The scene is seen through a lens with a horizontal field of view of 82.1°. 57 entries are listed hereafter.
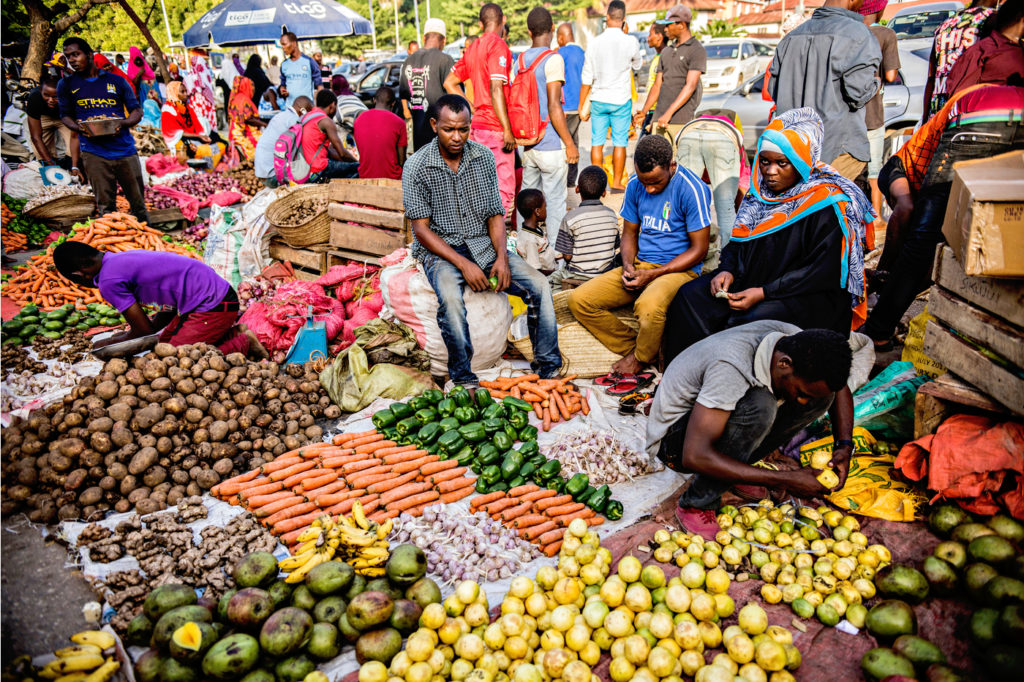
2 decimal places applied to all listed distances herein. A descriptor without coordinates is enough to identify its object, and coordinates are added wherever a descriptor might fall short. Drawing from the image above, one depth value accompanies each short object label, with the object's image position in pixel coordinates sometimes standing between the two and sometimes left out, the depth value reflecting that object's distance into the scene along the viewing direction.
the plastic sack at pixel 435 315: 4.53
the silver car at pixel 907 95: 8.20
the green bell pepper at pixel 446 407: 3.90
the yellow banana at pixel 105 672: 2.06
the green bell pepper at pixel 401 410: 3.93
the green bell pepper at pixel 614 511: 3.11
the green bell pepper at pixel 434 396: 4.02
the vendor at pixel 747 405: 2.57
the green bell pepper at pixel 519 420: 3.84
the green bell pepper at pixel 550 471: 3.35
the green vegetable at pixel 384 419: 3.90
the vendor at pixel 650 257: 4.30
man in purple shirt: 4.11
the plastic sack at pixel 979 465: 2.66
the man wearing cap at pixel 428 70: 6.95
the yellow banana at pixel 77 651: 2.12
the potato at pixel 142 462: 3.27
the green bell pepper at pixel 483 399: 4.00
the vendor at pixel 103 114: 7.06
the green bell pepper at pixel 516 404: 3.93
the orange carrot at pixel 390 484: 3.31
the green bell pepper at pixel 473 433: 3.67
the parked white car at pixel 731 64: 14.13
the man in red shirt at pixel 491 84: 5.91
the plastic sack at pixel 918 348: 3.53
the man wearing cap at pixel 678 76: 7.02
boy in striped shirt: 4.91
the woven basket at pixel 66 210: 7.95
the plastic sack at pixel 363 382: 4.30
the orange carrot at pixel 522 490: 3.29
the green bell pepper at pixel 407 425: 3.80
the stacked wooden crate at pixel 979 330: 2.63
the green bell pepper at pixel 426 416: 3.87
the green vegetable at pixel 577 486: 3.26
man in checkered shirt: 4.39
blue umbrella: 10.67
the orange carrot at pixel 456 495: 3.30
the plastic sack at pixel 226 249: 6.78
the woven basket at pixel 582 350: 4.71
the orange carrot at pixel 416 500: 3.19
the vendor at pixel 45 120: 8.98
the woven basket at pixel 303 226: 6.27
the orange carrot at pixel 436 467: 3.42
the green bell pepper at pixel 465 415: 3.83
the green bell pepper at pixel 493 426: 3.75
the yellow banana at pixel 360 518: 2.74
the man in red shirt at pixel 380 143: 6.69
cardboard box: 2.41
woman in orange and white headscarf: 3.63
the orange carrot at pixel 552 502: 3.17
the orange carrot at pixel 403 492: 3.22
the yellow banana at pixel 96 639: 2.22
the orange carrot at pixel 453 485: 3.35
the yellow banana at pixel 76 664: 2.04
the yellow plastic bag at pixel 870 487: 2.93
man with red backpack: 6.26
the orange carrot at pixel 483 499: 3.22
